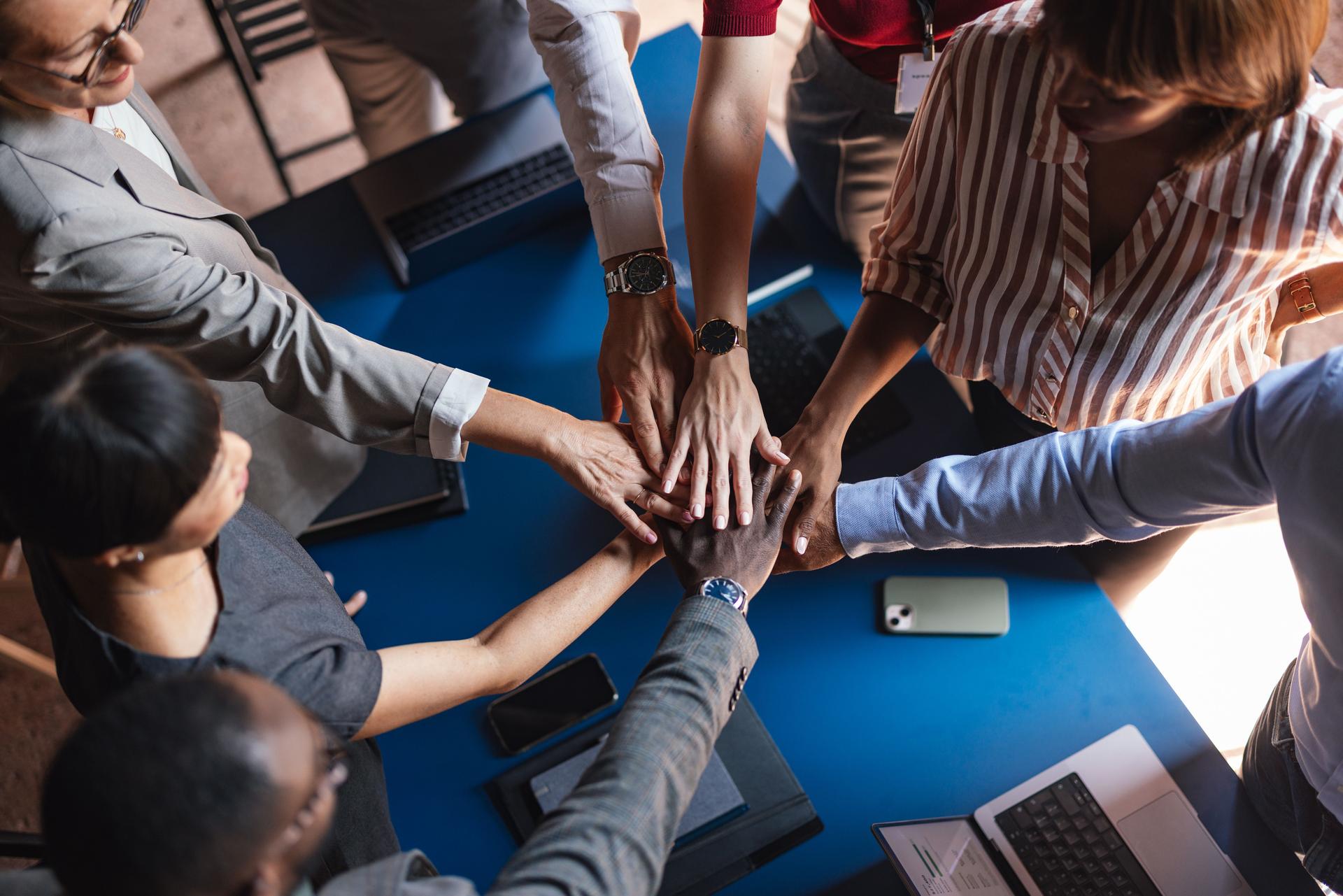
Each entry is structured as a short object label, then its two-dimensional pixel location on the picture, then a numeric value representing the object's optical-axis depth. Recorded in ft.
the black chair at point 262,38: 9.34
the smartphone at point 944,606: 4.90
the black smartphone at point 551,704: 4.83
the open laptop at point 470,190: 6.13
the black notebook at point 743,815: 4.46
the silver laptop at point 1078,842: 4.06
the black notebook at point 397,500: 5.45
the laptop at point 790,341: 5.37
